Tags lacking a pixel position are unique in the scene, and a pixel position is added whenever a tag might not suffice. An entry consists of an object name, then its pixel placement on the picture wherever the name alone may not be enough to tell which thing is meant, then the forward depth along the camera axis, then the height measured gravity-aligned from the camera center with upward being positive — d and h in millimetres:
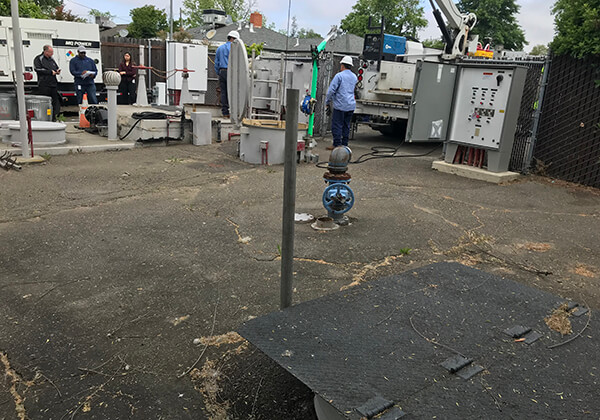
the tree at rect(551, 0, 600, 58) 8297 +1184
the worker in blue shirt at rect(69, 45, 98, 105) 13188 -161
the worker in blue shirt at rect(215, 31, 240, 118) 11992 +299
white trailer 13789 +571
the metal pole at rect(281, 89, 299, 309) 2725 -567
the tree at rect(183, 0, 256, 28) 63769 +8678
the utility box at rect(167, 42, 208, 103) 16719 +229
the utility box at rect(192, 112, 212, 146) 11391 -1221
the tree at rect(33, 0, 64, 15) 40978 +4825
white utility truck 12031 +490
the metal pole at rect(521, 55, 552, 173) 9242 -416
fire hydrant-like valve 6004 -1270
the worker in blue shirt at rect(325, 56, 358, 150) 9984 -259
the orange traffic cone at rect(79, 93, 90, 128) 12344 -1276
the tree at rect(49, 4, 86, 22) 34625 +3467
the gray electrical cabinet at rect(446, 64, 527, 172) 8867 -306
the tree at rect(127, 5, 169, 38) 36875 +3416
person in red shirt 15883 -418
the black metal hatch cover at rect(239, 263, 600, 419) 2350 -1422
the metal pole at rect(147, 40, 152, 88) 19078 +346
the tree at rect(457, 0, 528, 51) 53281 +7451
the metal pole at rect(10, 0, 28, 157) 7779 -213
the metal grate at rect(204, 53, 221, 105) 18609 -371
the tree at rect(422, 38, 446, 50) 55938 +5378
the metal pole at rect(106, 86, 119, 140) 10640 -992
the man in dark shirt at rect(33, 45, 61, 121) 12273 -203
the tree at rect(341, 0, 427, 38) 53812 +7453
